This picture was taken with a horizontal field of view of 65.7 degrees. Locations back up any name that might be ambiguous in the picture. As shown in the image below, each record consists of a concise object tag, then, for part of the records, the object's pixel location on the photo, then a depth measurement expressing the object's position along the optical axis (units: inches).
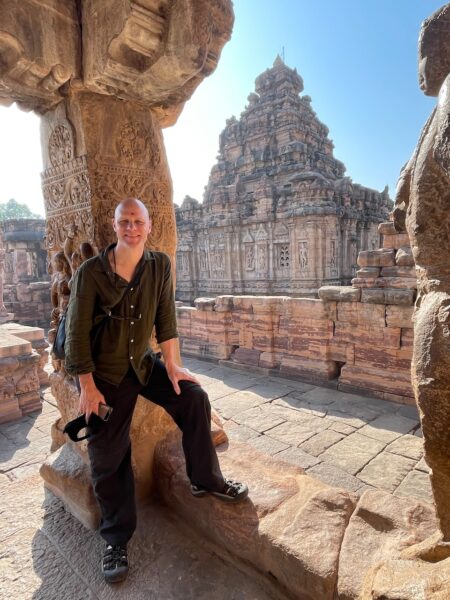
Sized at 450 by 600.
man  68.8
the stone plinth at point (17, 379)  173.9
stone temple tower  610.2
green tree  1986.5
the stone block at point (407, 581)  35.6
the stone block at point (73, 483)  82.0
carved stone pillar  86.7
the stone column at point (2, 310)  363.3
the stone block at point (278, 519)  60.3
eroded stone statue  40.9
